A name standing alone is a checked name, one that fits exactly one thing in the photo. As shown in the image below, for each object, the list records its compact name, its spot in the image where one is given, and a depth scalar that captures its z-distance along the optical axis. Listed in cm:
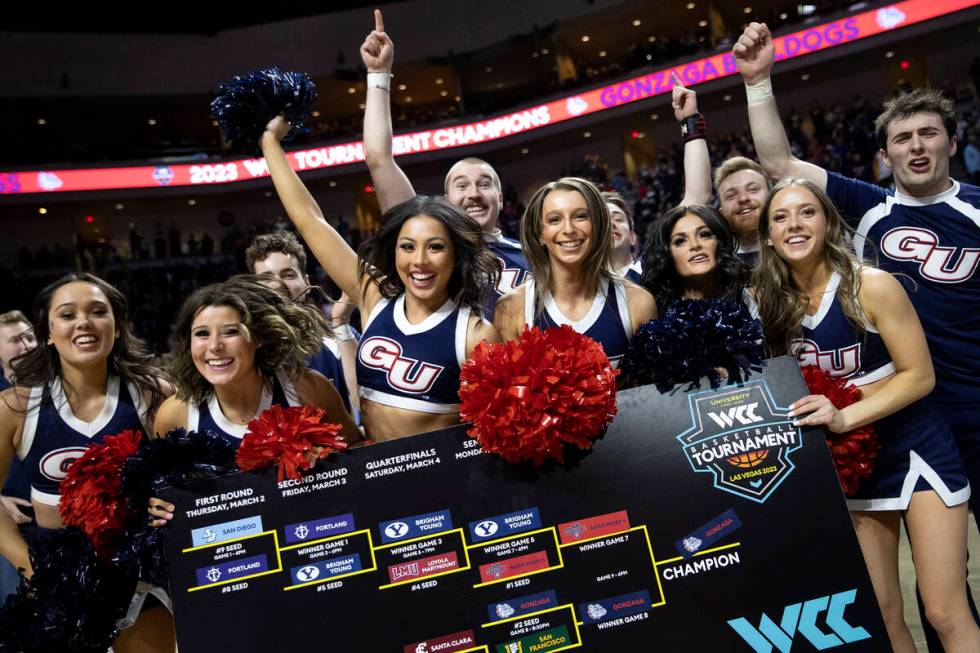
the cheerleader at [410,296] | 244
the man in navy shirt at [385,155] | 284
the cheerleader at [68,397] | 262
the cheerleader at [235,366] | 241
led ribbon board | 1614
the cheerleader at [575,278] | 242
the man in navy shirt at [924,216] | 267
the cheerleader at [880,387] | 220
